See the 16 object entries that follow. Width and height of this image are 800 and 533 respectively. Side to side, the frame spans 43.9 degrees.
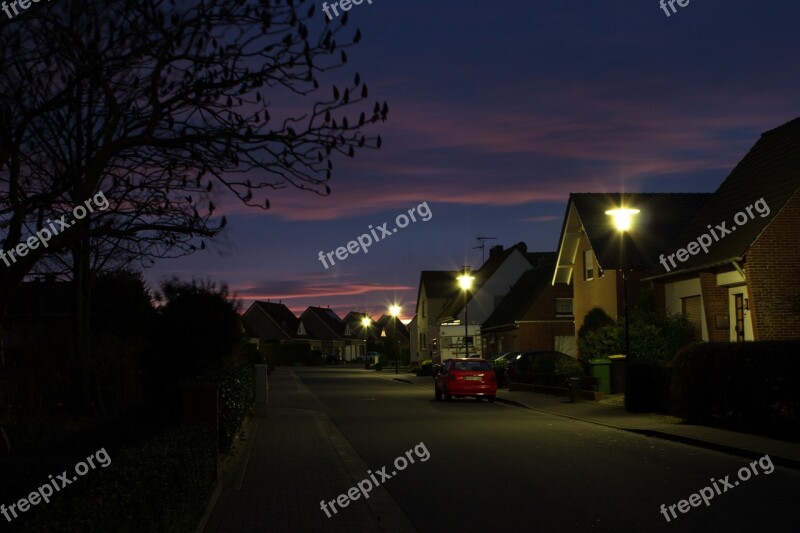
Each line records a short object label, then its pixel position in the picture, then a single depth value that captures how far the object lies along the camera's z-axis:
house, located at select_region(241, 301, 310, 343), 122.50
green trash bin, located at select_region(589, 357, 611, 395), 30.56
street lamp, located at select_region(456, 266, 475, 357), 52.13
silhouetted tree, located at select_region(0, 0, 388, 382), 8.39
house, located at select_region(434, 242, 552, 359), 75.25
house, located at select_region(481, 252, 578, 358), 58.03
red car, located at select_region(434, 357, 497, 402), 33.00
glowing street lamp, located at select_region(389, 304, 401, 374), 88.19
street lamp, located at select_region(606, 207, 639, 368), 25.92
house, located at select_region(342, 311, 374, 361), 155.74
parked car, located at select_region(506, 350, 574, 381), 39.93
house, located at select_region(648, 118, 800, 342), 26.52
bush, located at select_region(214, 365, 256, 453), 14.80
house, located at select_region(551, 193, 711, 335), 39.62
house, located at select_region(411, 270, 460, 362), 92.56
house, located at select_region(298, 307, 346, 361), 139.12
